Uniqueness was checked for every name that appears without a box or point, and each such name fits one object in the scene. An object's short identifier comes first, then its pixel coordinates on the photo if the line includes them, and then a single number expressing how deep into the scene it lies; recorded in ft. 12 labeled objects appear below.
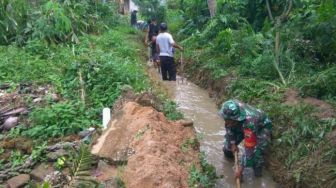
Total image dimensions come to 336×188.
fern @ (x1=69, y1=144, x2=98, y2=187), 12.49
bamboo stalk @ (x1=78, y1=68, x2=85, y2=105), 22.23
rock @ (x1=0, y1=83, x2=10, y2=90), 24.31
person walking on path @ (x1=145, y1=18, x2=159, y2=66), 41.71
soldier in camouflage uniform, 18.45
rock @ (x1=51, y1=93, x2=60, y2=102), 22.09
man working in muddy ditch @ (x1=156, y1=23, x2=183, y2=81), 29.81
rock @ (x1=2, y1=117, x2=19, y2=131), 20.17
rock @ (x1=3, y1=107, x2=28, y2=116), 21.04
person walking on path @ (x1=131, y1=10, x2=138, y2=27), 60.85
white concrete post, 19.80
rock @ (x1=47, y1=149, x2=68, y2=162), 17.07
